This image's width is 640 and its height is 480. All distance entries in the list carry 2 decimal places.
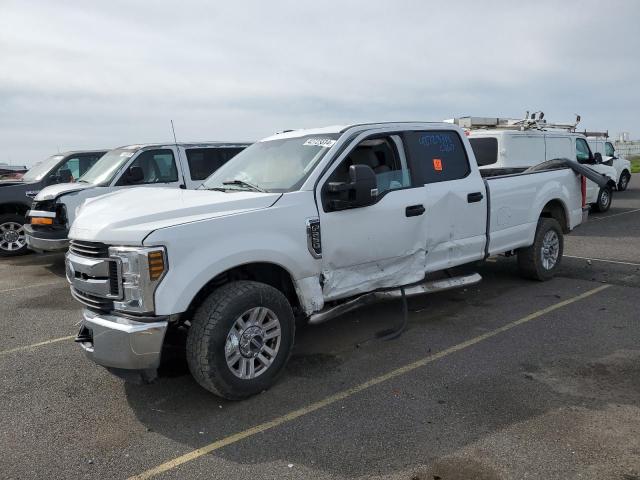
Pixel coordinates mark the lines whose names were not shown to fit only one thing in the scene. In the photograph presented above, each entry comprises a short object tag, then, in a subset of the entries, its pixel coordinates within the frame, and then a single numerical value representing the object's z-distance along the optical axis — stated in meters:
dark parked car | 10.17
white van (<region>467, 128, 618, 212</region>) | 11.33
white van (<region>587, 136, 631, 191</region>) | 16.63
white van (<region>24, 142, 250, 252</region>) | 8.41
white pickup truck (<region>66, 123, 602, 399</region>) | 3.62
